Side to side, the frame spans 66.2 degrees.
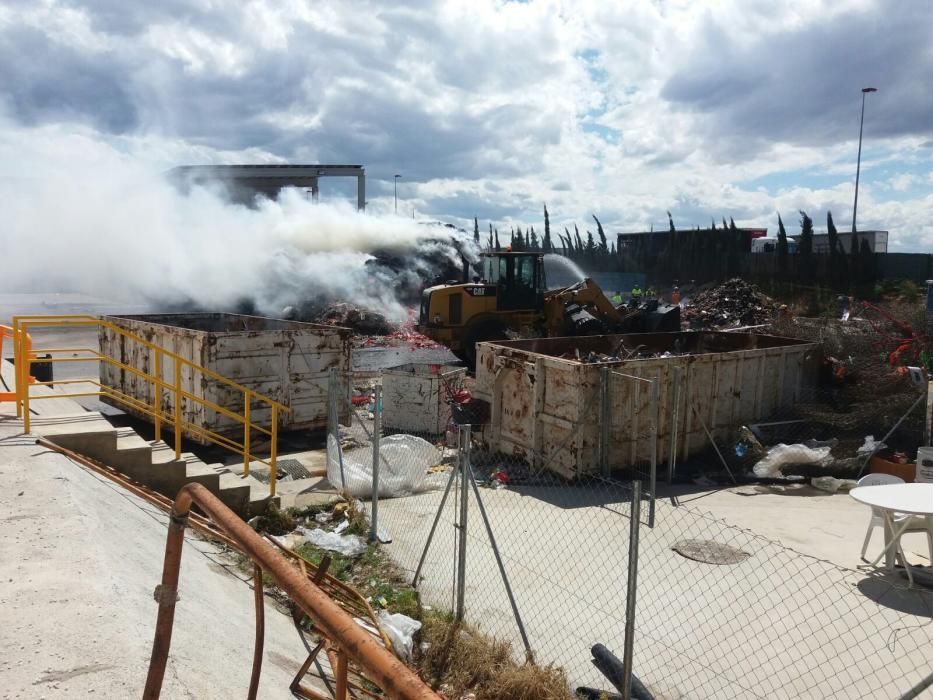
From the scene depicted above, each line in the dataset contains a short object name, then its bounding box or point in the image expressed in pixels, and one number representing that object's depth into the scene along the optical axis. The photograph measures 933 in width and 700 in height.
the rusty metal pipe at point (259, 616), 2.75
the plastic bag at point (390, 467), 8.71
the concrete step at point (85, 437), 7.25
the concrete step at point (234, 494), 7.71
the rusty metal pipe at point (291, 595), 1.89
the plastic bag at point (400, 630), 5.07
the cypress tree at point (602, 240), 54.22
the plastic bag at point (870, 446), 9.84
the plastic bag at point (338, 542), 7.09
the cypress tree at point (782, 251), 36.69
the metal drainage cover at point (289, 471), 9.53
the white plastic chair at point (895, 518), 6.14
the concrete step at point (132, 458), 7.43
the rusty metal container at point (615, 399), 9.67
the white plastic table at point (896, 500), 5.55
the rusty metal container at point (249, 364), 10.88
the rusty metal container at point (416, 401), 11.80
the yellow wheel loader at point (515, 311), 17.42
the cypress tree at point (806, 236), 35.64
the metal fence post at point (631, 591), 4.19
